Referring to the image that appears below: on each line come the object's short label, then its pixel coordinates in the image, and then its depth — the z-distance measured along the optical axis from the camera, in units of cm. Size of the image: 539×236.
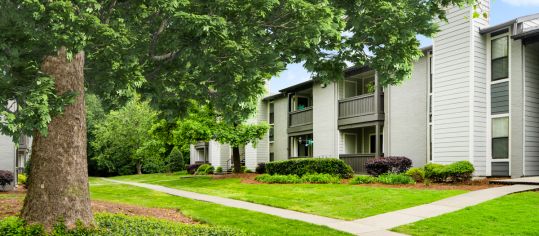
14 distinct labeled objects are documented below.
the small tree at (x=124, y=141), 4644
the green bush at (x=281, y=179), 2125
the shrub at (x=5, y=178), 1995
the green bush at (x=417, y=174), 1839
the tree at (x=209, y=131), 2550
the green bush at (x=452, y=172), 1639
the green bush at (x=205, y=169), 3666
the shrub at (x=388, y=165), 1986
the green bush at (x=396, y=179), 1769
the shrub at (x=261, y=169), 3158
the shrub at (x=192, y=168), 4019
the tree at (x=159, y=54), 611
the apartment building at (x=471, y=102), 1716
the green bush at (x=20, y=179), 2538
